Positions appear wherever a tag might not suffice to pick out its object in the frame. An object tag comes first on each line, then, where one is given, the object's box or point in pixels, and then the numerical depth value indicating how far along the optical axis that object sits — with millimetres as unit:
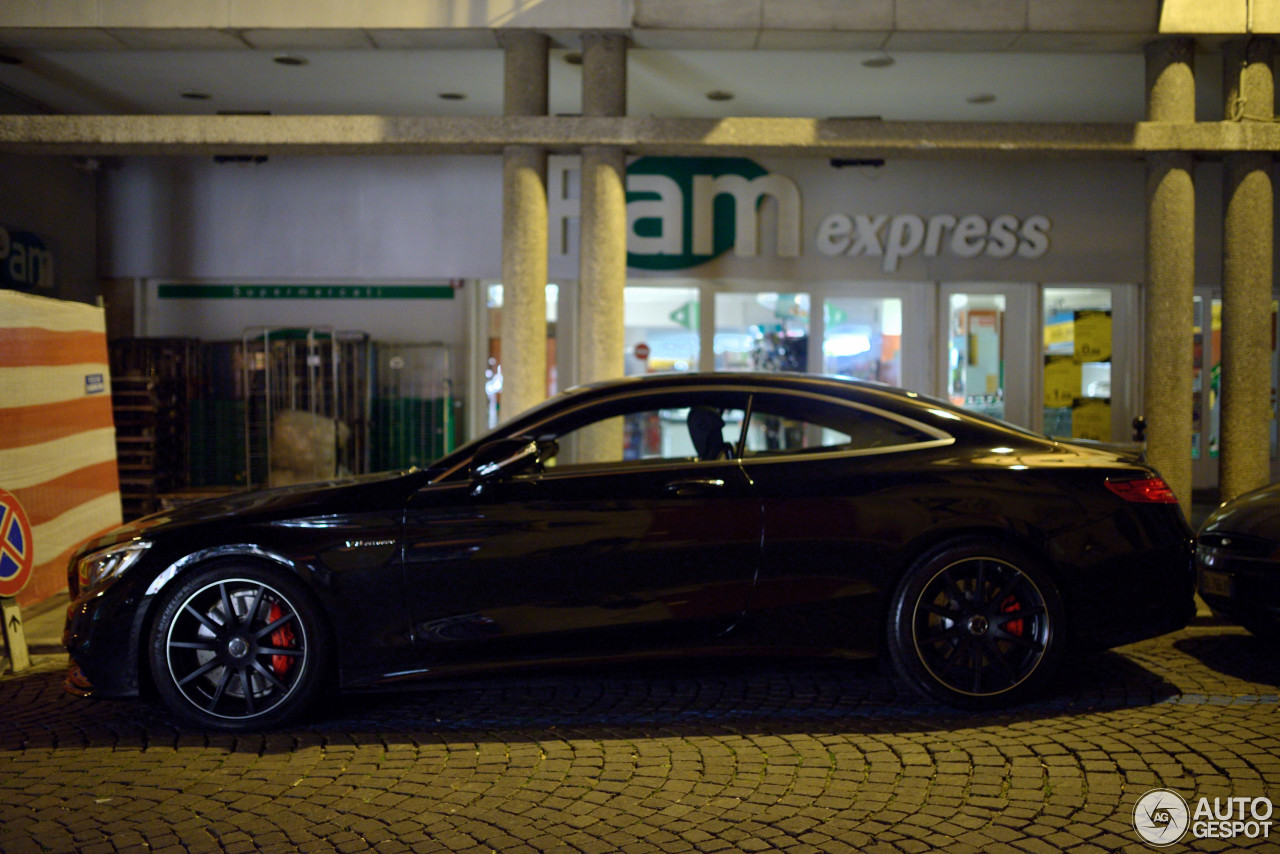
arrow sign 5527
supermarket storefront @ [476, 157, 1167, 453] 12570
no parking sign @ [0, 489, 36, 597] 5578
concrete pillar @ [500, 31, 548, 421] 8938
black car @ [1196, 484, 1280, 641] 5070
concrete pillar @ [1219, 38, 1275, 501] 8820
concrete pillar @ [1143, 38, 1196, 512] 8875
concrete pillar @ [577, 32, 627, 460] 8906
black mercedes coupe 4352
